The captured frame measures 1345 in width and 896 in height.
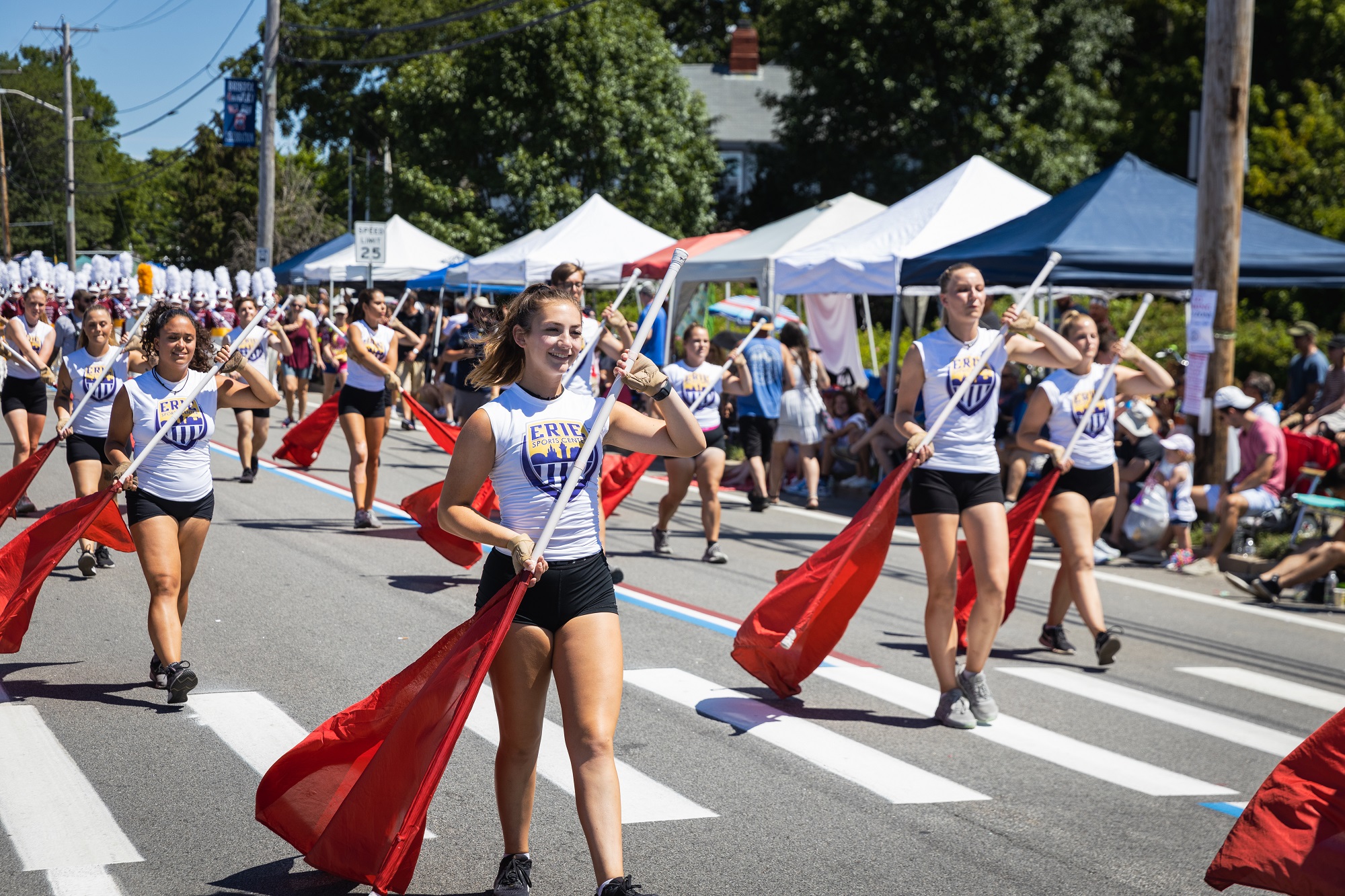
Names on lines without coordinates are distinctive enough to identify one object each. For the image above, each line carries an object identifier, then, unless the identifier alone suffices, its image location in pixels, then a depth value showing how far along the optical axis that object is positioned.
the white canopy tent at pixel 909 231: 16.38
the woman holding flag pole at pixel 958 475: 6.48
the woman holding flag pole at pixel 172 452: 6.25
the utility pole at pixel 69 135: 52.44
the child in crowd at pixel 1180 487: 11.99
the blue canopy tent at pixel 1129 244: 13.38
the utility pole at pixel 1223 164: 12.32
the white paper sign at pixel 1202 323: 12.39
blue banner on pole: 32.59
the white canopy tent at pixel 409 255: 33.41
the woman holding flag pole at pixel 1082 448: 7.85
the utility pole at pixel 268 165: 30.14
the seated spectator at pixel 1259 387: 12.89
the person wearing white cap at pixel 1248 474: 11.66
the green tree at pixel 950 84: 35.81
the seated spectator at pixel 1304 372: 15.39
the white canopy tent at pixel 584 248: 23.27
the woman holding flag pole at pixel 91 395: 9.37
